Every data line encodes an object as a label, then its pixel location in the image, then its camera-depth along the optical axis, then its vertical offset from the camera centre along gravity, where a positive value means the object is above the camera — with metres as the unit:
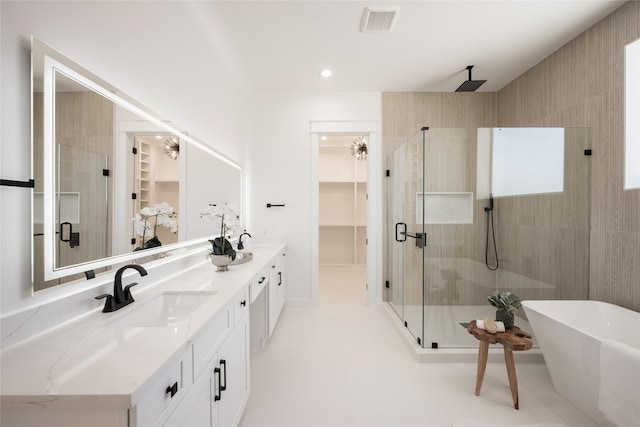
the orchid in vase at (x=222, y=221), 1.95 -0.09
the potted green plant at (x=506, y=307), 2.00 -0.71
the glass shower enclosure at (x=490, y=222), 2.51 -0.10
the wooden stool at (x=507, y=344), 1.80 -0.89
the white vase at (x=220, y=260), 1.92 -0.36
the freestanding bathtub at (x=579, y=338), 1.63 -0.85
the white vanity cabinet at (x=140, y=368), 0.66 -0.44
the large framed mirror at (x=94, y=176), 0.97 +0.15
